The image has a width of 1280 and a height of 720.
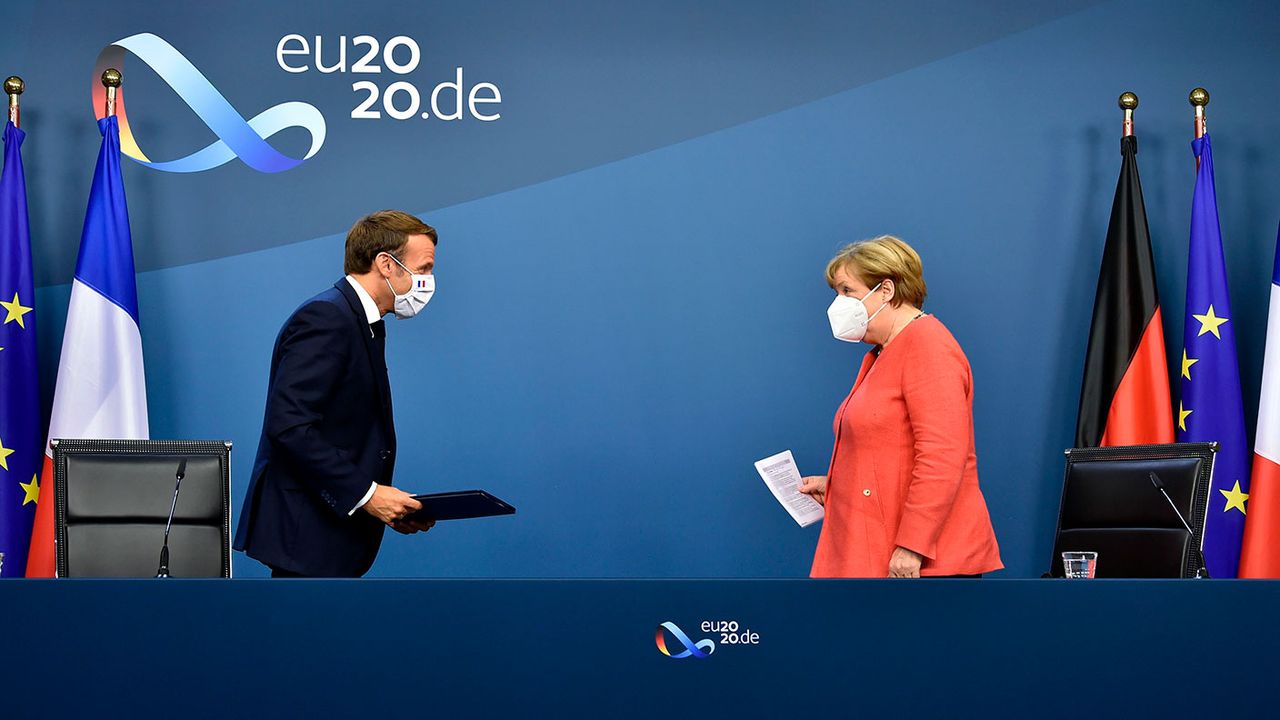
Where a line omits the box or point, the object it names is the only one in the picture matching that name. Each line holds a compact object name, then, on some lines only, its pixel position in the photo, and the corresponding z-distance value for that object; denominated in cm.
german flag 778
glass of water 412
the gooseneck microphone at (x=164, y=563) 465
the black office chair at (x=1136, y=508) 529
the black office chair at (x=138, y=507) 561
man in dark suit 515
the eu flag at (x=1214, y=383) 763
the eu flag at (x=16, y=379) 736
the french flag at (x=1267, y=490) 746
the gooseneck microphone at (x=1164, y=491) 493
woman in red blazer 500
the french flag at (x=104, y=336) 749
